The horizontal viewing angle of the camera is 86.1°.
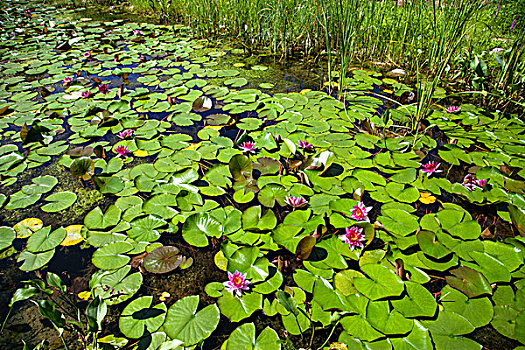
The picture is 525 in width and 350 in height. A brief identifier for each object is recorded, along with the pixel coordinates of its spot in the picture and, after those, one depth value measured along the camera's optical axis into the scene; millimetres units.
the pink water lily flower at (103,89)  3104
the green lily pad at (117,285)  1342
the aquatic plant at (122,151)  2211
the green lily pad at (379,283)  1279
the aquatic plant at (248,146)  2219
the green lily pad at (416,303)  1222
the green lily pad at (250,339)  1141
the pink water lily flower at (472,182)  1853
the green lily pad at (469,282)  1289
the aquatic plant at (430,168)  1974
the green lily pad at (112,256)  1466
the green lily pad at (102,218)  1674
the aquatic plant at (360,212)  1656
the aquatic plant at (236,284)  1334
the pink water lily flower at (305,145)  2202
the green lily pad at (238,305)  1257
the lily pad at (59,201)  1822
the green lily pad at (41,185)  1948
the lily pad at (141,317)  1211
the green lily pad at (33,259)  1489
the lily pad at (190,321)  1174
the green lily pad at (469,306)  1210
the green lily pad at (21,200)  1845
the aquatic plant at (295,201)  1724
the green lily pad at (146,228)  1606
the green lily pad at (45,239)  1579
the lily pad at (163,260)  1457
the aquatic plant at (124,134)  2410
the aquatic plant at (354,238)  1517
